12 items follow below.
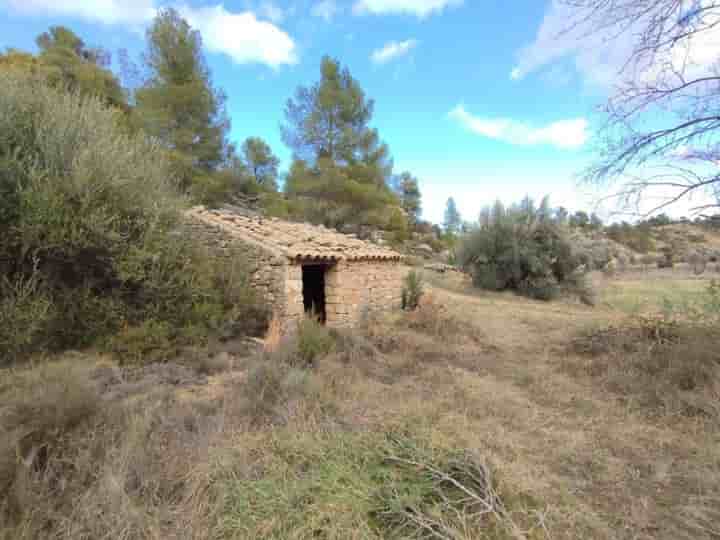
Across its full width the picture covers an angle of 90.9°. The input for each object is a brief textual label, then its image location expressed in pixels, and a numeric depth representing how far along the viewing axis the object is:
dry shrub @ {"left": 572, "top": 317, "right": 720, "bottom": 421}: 3.75
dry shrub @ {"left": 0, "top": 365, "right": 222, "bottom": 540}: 1.97
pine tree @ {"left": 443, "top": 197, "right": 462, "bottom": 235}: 48.75
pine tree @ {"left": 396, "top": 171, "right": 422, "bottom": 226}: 37.78
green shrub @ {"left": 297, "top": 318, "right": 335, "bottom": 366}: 5.12
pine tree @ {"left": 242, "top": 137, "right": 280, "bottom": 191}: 18.95
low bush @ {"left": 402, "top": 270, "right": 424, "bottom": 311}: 9.37
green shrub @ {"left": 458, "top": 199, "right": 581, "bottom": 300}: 13.16
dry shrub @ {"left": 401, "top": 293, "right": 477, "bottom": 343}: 6.97
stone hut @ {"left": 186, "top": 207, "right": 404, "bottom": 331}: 6.68
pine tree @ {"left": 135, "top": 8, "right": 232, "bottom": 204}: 13.57
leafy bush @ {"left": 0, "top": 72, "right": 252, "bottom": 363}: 4.70
